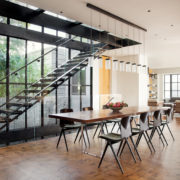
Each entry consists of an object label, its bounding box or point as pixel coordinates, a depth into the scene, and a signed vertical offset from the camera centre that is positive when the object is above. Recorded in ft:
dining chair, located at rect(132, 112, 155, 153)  14.64 -2.34
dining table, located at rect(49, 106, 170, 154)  13.20 -1.81
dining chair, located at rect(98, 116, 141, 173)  12.40 -2.61
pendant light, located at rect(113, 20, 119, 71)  19.71 +2.32
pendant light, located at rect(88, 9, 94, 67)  17.31 +2.29
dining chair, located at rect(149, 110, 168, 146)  16.47 -2.29
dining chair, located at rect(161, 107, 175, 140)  18.31 -2.23
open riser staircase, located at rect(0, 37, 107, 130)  17.51 -0.01
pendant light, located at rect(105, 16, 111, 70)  19.27 +2.33
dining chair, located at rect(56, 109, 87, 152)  16.57 -2.89
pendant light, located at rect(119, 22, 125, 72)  20.35 +2.25
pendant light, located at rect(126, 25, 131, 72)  20.89 +2.23
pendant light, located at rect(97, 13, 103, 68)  18.40 +2.44
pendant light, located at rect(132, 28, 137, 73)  21.56 +2.27
